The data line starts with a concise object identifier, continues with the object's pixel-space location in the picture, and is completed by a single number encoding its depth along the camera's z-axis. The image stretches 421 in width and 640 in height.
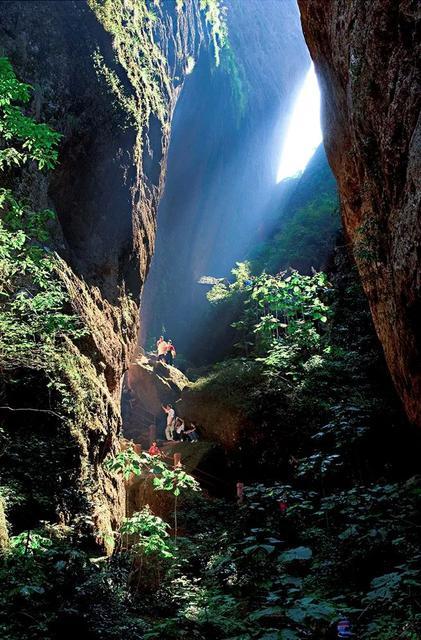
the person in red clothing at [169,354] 21.78
